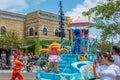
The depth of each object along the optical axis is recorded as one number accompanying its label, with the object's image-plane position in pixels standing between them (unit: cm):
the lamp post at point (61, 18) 979
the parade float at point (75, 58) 524
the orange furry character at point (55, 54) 529
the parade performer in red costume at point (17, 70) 518
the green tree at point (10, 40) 1343
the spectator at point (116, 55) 276
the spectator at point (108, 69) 236
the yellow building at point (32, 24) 1651
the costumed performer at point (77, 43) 617
